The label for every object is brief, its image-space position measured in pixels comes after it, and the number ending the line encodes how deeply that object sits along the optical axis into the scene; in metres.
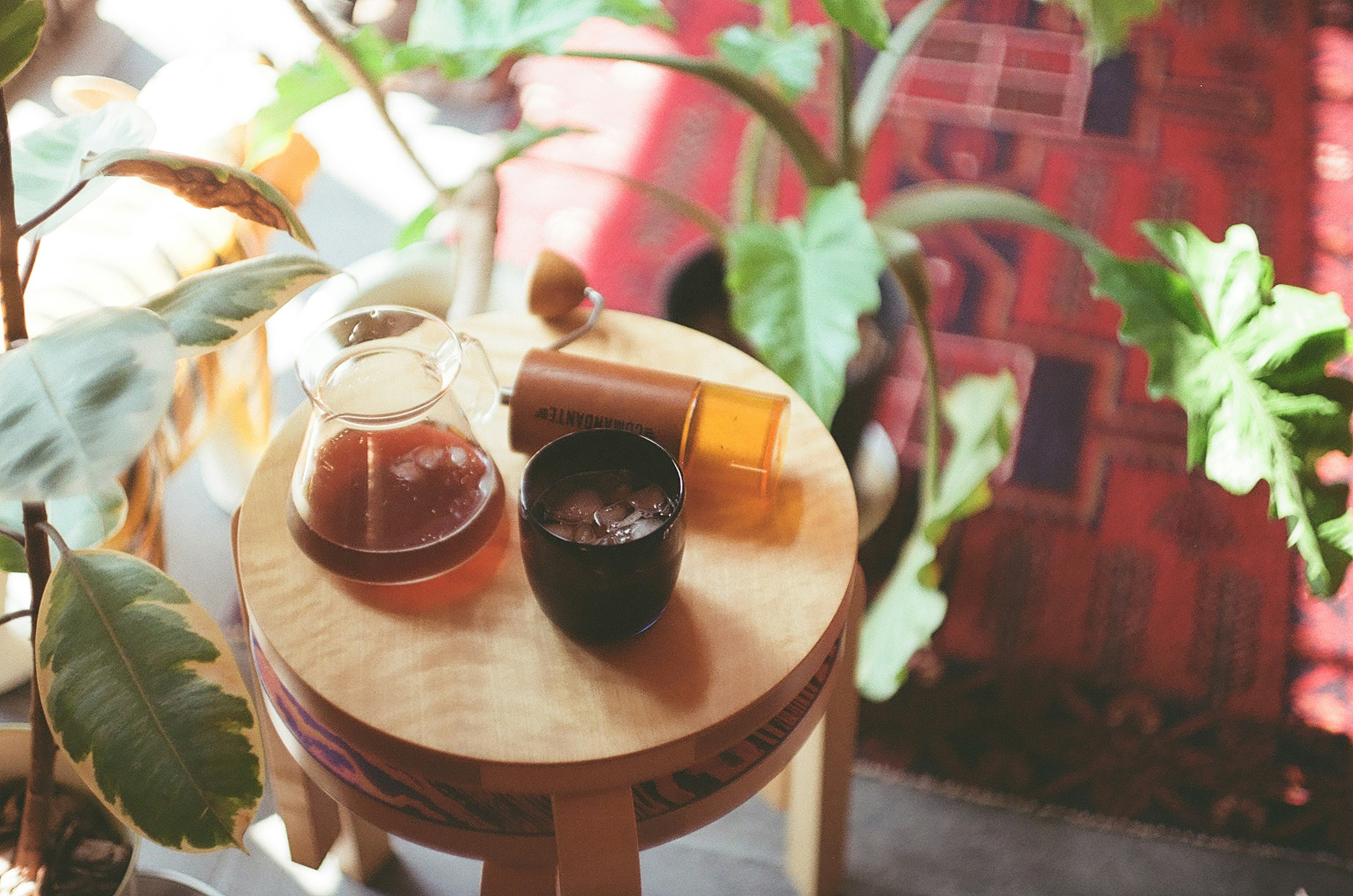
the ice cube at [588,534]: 0.69
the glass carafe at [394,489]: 0.74
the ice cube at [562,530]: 0.69
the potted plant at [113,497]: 0.50
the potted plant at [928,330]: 0.91
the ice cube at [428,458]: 0.75
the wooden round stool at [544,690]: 0.69
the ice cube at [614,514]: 0.70
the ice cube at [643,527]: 0.69
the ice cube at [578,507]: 0.71
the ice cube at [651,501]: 0.71
